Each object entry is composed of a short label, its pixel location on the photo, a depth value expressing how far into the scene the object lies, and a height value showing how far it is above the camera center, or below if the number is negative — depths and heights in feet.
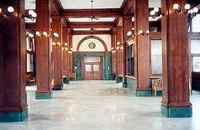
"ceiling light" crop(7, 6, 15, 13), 21.19 +4.68
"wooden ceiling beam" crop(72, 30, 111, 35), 76.89 +10.03
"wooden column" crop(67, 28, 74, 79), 73.48 +2.13
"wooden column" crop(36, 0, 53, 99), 35.48 +1.86
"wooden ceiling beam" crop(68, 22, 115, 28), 64.36 +10.36
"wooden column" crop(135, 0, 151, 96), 36.89 +2.50
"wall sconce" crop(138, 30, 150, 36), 36.53 +4.69
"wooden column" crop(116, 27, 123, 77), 62.91 +3.32
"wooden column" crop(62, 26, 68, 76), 63.87 +4.12
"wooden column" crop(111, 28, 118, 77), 70.91 +5.31
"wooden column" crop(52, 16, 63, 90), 47.56 +2.64
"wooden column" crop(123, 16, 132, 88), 50.34 +6.23
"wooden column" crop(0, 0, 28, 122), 21.58 +0.24
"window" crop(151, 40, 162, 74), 38.63 +0.82
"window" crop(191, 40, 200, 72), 45.04 +2.45
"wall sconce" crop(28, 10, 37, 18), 23.19 +4.75
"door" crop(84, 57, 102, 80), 81.41 -0.57
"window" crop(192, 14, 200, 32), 48.19 +7.64
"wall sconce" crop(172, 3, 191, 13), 21.91 +4.81
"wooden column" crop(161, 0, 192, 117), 22.09 +0.63
